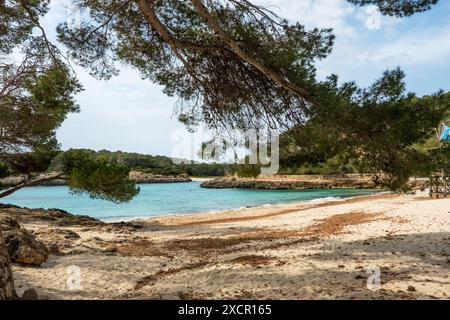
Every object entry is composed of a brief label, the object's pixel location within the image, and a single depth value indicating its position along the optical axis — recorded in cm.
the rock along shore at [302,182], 6600
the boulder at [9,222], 1195
